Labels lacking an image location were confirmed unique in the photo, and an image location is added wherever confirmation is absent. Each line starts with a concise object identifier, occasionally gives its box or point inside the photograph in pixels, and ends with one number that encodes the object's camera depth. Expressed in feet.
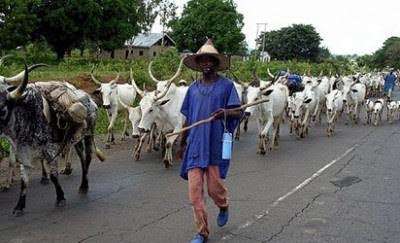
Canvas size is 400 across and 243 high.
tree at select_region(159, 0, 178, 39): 232.32
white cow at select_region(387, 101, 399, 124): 74.58
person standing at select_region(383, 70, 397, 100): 94.29
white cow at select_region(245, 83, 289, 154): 44.65
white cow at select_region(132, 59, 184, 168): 38.60
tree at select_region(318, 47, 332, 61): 242.58
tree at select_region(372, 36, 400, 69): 264.11
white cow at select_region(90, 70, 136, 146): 48.52
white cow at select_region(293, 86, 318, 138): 56.24
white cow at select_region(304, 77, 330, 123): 61.98
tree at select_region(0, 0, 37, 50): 122.93
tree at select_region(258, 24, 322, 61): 237.25
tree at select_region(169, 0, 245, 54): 217.56
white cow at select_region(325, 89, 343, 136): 59.68
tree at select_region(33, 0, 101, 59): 138.92
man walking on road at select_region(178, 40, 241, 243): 21.30
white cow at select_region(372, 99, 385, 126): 70.14
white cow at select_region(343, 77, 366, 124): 70.95
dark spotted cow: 25.79
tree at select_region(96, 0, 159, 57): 150.20
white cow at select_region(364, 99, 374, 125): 70.95
